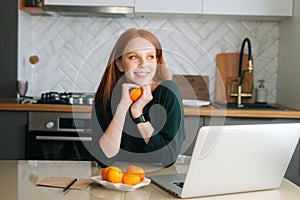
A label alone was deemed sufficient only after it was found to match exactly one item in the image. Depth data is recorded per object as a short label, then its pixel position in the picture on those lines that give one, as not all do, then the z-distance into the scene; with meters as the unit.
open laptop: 1.44
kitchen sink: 3.29
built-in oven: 3.14
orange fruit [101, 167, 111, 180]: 1.59
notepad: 1.59
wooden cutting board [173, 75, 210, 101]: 3.56
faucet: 3.48
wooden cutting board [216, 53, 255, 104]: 3.67
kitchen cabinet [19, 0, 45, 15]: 3.46
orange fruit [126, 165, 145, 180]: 1.60
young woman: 1.65
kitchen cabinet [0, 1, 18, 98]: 3.45
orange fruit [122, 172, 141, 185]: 1.56
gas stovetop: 3.19
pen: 1.56
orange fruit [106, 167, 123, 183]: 1.56
